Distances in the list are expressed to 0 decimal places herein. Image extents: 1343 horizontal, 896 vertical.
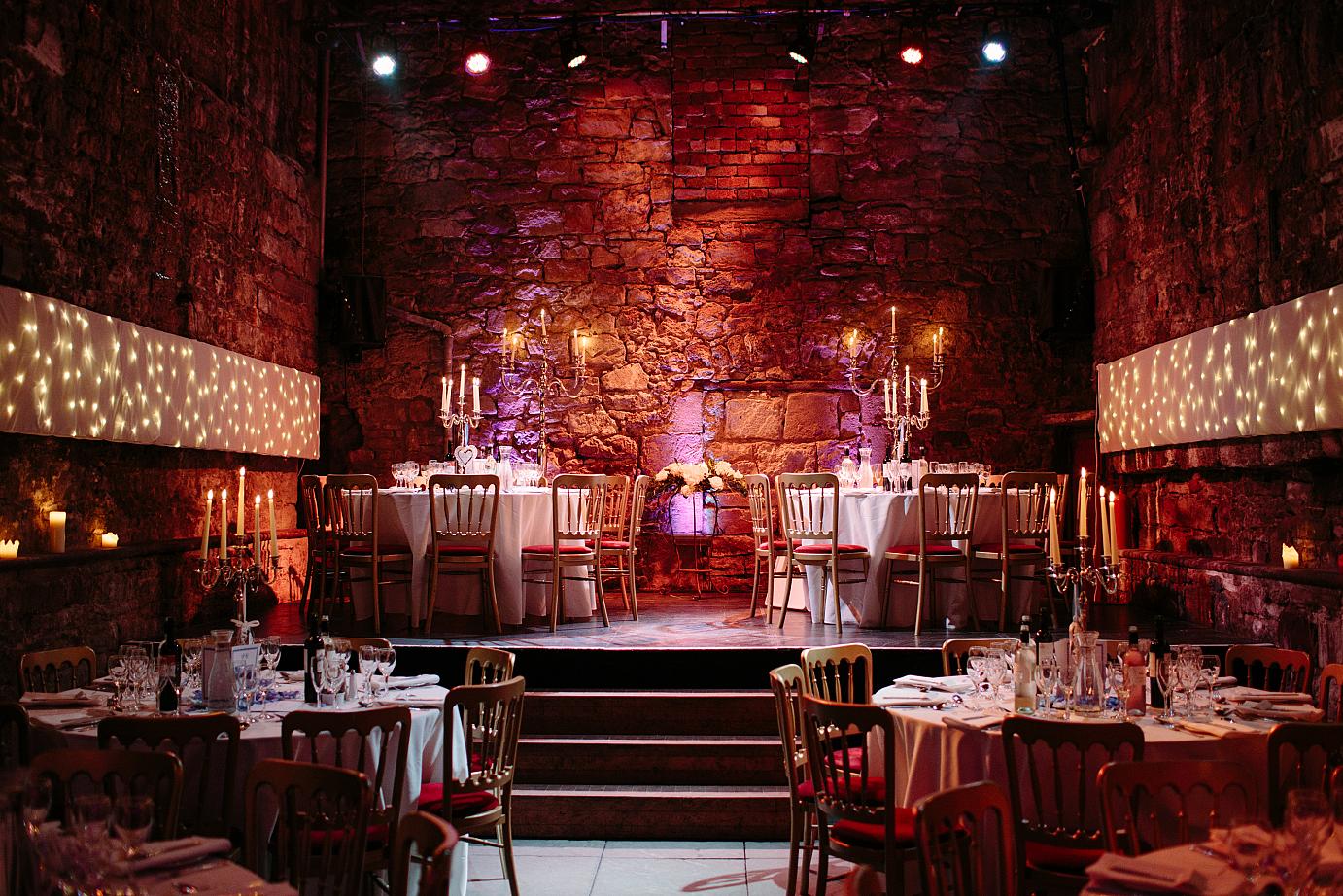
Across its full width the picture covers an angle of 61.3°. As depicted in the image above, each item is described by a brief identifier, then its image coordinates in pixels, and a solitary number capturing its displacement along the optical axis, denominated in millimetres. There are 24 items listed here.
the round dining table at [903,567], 7055
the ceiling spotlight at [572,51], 9227
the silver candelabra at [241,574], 4181
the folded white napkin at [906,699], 3879
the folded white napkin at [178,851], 2166
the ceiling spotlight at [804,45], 9047
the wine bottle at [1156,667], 3754
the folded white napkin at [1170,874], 2025
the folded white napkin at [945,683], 4129
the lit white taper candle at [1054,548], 3844
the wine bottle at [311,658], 3883
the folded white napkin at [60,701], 3861
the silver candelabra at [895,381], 9289
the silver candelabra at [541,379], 9812
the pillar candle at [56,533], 5797
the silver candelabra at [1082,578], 3973
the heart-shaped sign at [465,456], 7629
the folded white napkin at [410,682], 4230
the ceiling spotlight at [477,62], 9539
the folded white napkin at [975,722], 3506
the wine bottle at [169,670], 3735
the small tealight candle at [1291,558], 6133
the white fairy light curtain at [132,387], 5508
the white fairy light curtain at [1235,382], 5727
